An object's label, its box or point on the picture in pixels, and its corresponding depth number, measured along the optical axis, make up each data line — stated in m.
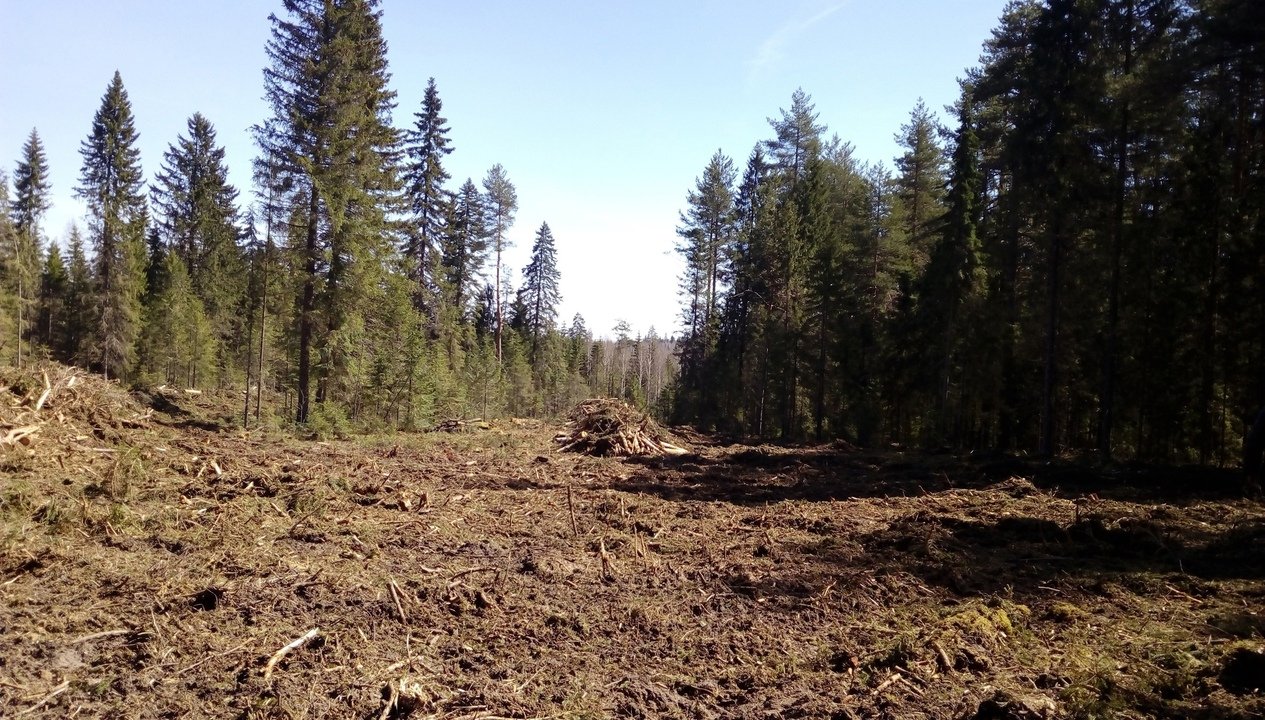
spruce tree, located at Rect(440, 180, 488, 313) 42.25
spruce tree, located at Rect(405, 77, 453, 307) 33.33
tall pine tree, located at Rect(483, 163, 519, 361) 43.81
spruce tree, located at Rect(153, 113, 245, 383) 37.25
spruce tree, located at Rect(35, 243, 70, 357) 38.56
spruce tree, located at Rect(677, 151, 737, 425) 43.75
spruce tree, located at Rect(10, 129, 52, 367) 32.78
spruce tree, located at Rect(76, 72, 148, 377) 30.19
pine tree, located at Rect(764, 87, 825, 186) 38.41
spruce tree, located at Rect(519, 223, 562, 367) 54.94
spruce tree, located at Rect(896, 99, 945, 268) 34.59
